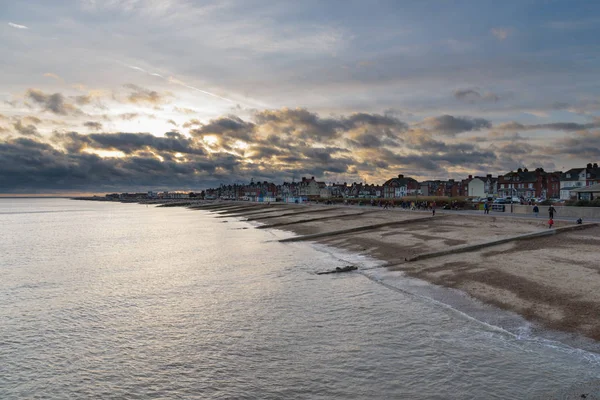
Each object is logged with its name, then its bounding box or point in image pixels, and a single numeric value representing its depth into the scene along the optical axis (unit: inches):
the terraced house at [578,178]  3919.8
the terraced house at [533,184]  4626.0
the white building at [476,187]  5498.0
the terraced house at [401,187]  7313.0
